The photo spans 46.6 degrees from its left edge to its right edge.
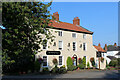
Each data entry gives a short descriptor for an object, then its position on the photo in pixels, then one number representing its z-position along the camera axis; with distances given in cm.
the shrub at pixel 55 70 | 2111
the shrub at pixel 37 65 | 2114
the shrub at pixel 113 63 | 3241
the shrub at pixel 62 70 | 2080
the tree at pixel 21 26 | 788
